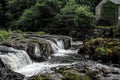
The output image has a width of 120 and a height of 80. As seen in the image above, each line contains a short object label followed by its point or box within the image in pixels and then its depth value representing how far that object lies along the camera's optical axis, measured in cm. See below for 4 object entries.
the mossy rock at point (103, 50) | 1531
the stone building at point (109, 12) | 2968
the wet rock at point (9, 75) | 1081
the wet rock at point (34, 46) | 1577
